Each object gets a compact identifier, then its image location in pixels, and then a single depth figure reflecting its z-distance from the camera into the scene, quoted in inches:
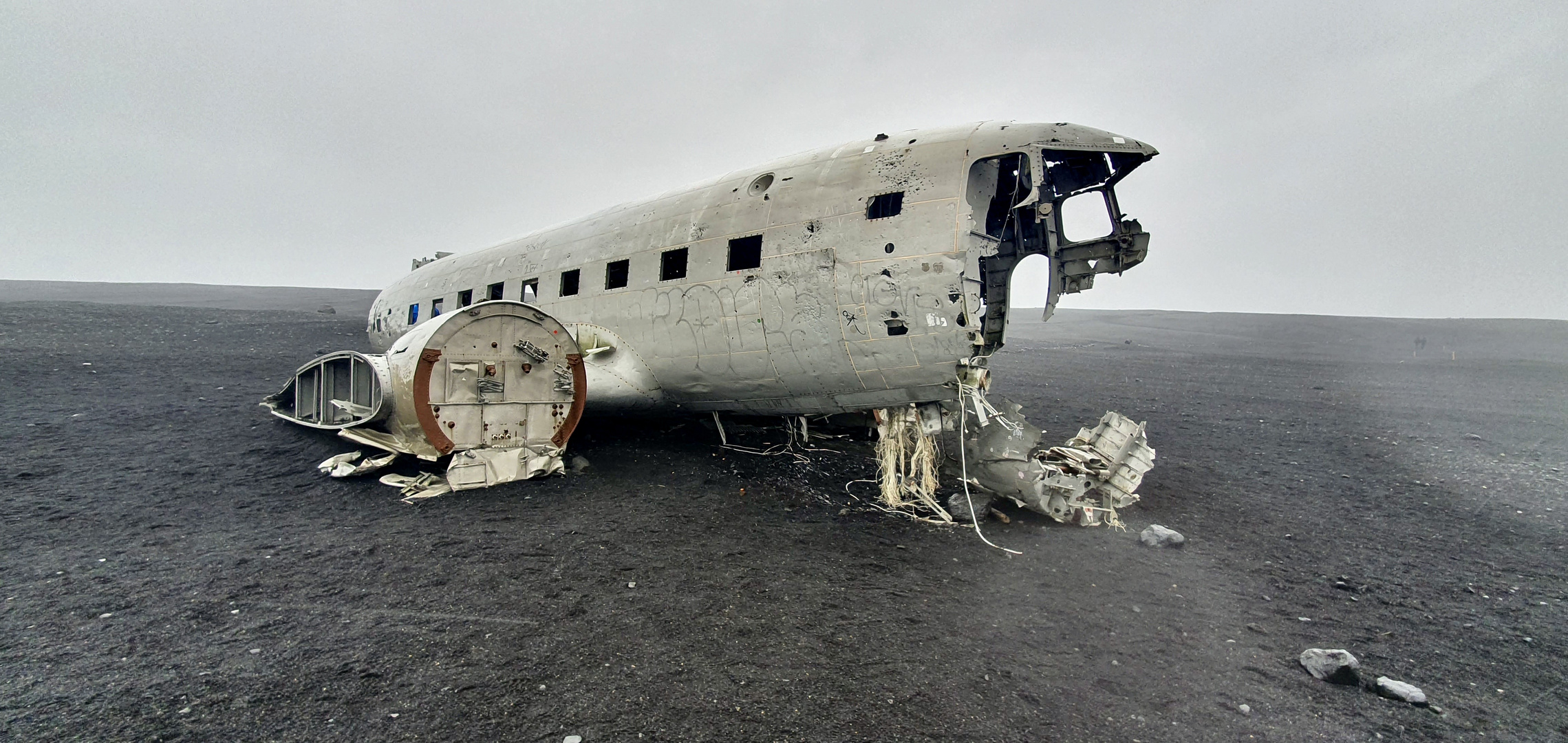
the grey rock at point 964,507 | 271.4
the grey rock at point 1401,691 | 136.5
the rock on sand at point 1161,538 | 245.1
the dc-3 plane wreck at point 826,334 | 255.9
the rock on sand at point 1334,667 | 146.0
